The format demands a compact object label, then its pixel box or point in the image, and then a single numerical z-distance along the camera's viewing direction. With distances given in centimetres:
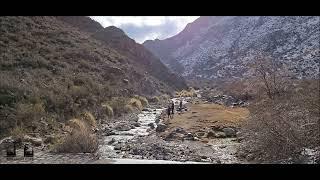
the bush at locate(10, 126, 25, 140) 872
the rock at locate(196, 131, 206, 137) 1205
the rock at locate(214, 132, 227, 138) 1185
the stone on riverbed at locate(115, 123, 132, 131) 1247
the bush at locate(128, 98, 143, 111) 1930
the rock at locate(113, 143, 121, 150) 924
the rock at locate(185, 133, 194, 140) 1119
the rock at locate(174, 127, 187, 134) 1201
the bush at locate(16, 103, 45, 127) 1009
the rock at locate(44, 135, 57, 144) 902
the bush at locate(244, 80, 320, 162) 667
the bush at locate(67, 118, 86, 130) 1069
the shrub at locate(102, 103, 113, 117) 1515
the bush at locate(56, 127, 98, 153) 786
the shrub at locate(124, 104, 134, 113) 1722
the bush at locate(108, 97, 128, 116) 1625
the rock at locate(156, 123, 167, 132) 1250
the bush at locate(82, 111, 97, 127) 1251
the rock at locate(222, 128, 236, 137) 1193
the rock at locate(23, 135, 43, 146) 874
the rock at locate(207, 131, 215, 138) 1192
